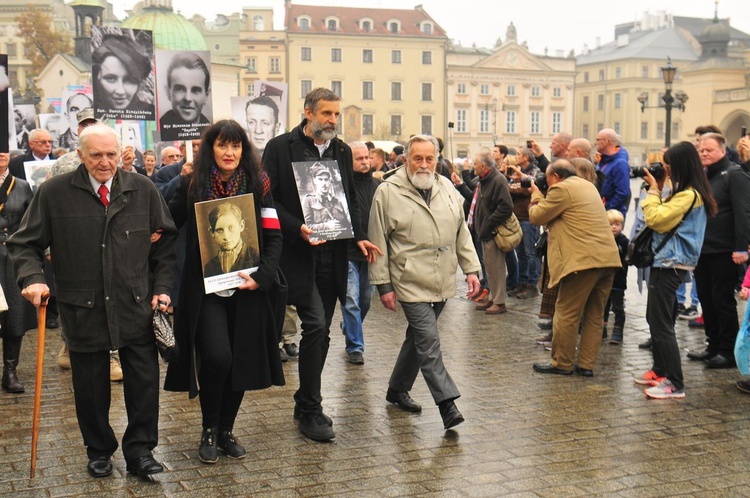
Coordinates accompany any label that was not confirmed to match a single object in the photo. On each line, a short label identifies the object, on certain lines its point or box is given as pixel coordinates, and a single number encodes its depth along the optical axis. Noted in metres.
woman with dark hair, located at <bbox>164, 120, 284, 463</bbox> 5.77
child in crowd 9.80
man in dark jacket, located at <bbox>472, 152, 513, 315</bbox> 11.98
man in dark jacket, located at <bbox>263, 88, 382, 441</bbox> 6.41
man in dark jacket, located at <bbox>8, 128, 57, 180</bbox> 11.47
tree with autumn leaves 67.56
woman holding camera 7.59
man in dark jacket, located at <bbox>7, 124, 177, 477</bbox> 5.40
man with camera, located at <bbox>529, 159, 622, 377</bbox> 8.22
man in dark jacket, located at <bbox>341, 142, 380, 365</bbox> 9.02
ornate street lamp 25.90
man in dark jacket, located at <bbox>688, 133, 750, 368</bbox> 8.45
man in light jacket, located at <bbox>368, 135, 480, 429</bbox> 6.70
